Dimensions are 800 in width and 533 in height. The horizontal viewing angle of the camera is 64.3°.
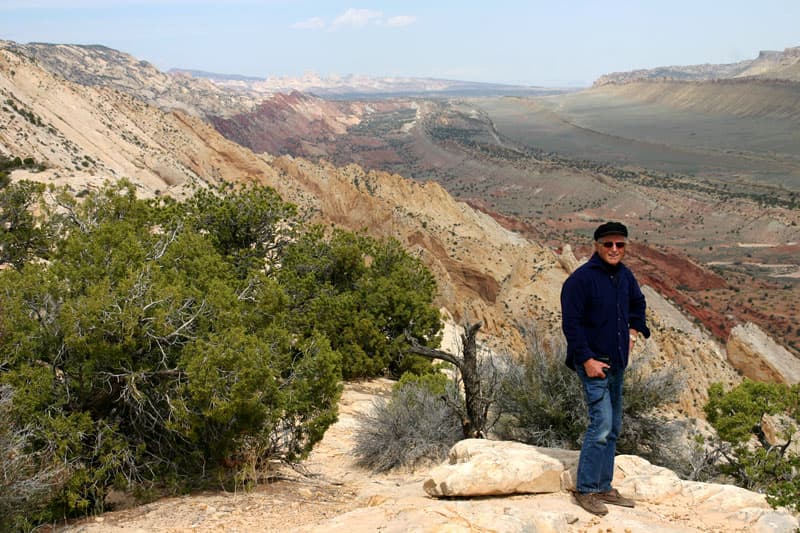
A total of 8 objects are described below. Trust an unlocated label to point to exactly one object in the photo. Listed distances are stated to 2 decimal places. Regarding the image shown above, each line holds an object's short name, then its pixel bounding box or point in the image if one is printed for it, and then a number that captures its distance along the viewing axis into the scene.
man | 4.95
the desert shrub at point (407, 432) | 7.91
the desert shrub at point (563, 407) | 8.07
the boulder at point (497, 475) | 5.39
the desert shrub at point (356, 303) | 13.70
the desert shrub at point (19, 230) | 13.25
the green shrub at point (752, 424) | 8.23
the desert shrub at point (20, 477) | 4.97
